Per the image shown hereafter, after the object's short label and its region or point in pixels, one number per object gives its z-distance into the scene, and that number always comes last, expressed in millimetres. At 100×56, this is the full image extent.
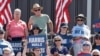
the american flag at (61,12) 16016
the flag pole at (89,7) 18717
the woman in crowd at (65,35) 14719
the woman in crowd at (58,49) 14188
